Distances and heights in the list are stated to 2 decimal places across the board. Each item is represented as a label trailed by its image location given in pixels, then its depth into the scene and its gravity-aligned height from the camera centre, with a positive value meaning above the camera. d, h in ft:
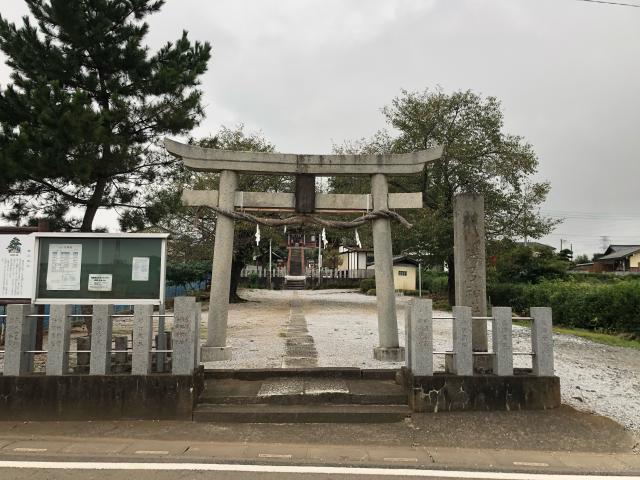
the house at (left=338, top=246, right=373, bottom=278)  175.94 +8.75
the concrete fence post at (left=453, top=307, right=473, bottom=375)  20.21 -2.58
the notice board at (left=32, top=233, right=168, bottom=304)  23.73 +0.62
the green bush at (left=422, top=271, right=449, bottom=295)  107.76 +0.11
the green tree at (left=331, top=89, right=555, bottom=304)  70.90 +18.16
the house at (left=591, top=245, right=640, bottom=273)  154.51 +8.26
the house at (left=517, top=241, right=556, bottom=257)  83.44 +6.27
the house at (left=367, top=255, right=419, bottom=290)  140.56 +2.83
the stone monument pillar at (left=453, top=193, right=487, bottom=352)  23.79 +1.08
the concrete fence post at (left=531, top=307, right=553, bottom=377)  20.35 -2.61
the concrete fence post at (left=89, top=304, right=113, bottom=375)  19.60 -2.56
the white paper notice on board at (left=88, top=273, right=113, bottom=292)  23.77 -0.09
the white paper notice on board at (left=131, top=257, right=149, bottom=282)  23.90 +0.54
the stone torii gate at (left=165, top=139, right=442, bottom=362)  28.32 +5.10
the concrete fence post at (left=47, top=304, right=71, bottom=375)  19.53 -2.66
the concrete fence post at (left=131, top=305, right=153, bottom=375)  19.65 -2.52
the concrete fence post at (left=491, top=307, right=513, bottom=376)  20.30 -2.62
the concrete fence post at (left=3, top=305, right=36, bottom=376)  19.62 -2.63
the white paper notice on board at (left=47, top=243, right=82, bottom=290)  23.81 +0.72
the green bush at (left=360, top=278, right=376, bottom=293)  130.52 -0.83
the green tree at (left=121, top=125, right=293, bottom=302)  73.20 +8.63
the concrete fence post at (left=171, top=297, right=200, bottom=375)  19.74 -2.36
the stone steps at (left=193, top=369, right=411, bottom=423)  19.24 -5.08
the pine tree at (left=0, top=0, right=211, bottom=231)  31.09 +13.08
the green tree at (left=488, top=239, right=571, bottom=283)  78.28 +2.57
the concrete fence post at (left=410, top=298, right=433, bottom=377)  20.22 -2.44
